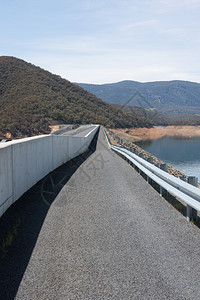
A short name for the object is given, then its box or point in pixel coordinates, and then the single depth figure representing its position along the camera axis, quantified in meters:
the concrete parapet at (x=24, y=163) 6.42
